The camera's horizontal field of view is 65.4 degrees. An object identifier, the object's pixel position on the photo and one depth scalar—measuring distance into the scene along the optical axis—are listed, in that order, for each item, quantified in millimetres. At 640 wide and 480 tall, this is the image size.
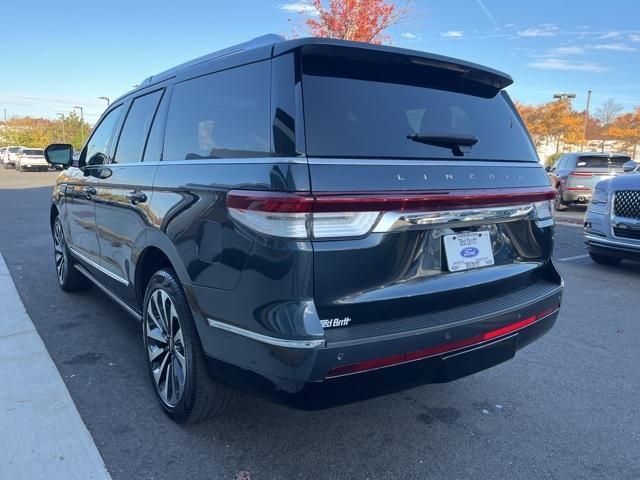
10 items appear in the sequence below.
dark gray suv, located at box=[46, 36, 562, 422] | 1947
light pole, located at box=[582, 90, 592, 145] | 34794
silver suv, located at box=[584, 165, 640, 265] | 6246
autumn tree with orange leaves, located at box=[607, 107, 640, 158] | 42594
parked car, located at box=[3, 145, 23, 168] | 42456
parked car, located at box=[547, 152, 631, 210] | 13930
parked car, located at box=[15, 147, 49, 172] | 37312
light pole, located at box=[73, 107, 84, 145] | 56750
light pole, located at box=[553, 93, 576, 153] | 31391
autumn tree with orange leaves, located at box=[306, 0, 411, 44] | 14445
